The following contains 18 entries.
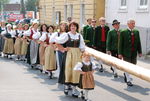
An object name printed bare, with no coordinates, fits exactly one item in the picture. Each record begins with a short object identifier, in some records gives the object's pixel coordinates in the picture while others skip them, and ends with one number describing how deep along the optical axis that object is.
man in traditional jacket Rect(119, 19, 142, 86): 9.73
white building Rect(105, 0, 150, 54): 16.69
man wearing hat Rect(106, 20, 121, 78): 10.94
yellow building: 23.16
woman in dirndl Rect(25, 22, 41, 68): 12.27
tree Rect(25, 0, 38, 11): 96.25
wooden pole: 7.60
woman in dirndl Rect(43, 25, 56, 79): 10.67
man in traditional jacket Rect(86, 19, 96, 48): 12.59
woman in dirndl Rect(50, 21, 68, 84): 8.44
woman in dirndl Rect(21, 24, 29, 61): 14.60
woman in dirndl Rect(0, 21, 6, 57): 16.81
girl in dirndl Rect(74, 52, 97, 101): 7.71
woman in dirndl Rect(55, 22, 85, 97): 8.12
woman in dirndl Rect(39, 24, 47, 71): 11.20
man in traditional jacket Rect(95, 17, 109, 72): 12.21
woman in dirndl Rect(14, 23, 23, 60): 15.25
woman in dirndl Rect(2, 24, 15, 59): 16.00
